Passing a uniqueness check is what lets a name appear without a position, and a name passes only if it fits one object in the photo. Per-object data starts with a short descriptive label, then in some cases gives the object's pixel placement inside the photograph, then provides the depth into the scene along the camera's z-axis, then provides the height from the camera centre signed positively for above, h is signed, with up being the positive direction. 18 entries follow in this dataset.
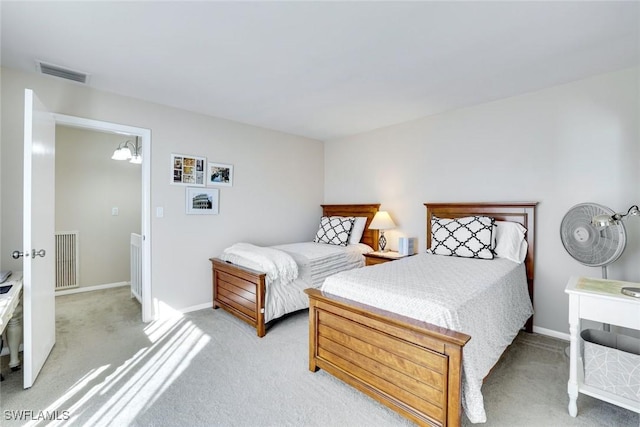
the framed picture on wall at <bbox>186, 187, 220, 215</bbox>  3.35 +0.12
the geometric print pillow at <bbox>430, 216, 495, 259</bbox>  2.73 -0.24
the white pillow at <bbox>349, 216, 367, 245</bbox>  4.00 -0.25
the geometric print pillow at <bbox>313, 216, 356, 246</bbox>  3.91 -0.26
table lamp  3.72 -0.14
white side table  1.52 -0.55
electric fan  2.13 -0.19
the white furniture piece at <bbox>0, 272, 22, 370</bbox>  2.02 -0.86
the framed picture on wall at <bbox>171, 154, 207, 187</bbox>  3.23 +0.48
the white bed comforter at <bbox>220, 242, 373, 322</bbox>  2.79 -0.58
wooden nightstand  3.33 -0.52
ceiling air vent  2.29 +1.15
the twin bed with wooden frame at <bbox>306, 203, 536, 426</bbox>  1.42 -0.84
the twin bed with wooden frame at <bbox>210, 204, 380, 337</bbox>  2.70 -0.84
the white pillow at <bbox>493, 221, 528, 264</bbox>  2.73 -0.29
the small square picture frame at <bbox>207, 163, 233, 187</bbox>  3.50 +0.46
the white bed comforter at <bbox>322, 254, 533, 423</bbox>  1.50 -0.53
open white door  1.89 -0.20
